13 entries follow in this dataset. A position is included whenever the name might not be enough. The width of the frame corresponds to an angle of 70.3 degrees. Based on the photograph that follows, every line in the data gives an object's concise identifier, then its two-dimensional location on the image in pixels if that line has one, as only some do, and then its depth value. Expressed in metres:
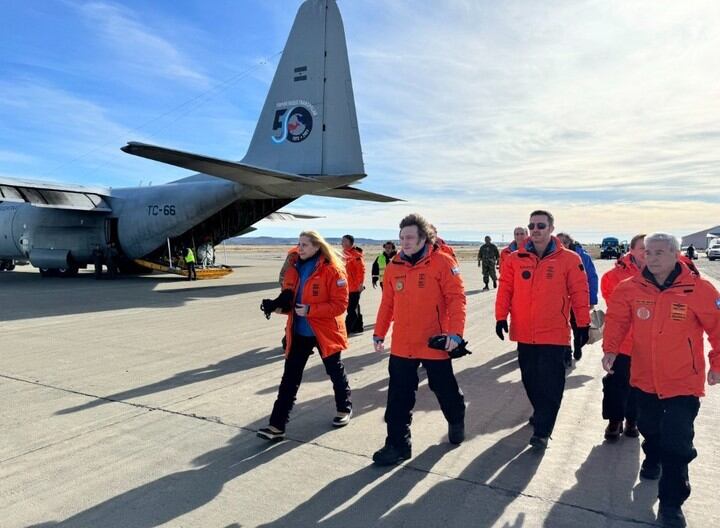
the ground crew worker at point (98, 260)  21.09
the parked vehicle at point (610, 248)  48.06
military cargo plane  16.38
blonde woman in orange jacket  4.35
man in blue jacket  6.67
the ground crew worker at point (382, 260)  9.88
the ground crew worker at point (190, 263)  20.17
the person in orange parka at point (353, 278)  8.50
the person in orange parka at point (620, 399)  4.32
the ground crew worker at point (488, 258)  16.84
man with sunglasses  4.12
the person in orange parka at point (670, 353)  3.11
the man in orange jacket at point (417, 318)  3.96
